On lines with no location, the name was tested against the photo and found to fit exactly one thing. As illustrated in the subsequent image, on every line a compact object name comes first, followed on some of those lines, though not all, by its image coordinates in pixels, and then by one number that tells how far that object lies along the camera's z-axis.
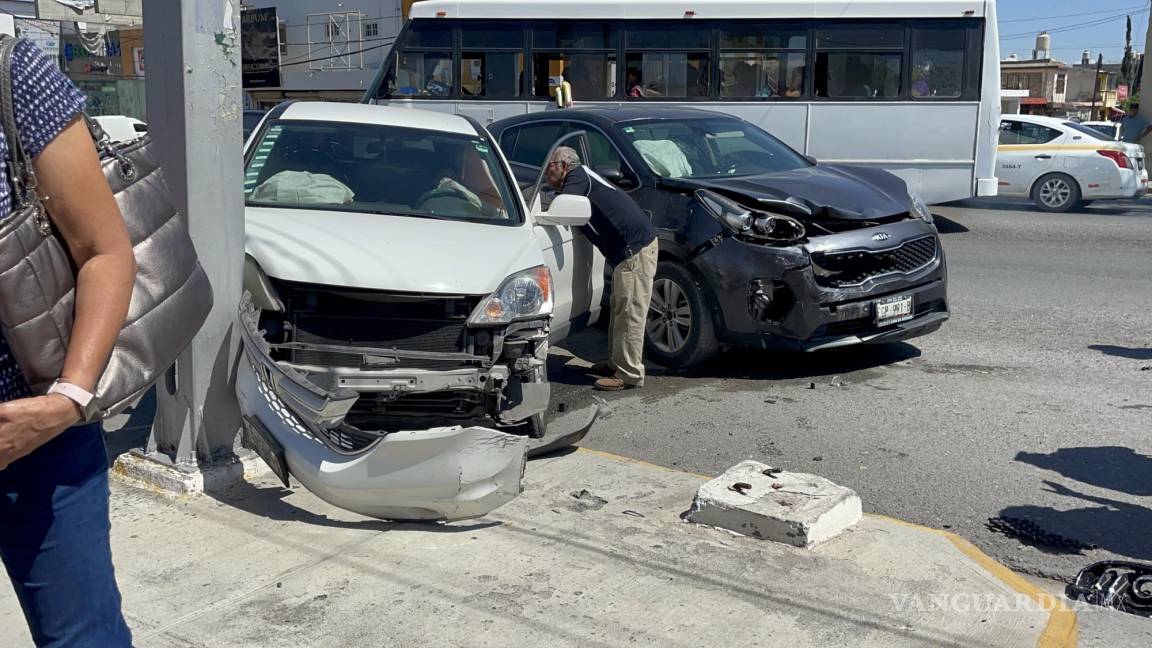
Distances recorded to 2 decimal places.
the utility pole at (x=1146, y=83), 17.97
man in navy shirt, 7.00
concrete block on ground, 4.39
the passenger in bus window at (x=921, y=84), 15.27
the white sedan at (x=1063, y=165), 17.30
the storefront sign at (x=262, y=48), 43.00
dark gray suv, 6.98
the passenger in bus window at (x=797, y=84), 15.50
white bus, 15.17
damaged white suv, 4.36
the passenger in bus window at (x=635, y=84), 15.69
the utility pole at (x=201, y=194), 4.71
